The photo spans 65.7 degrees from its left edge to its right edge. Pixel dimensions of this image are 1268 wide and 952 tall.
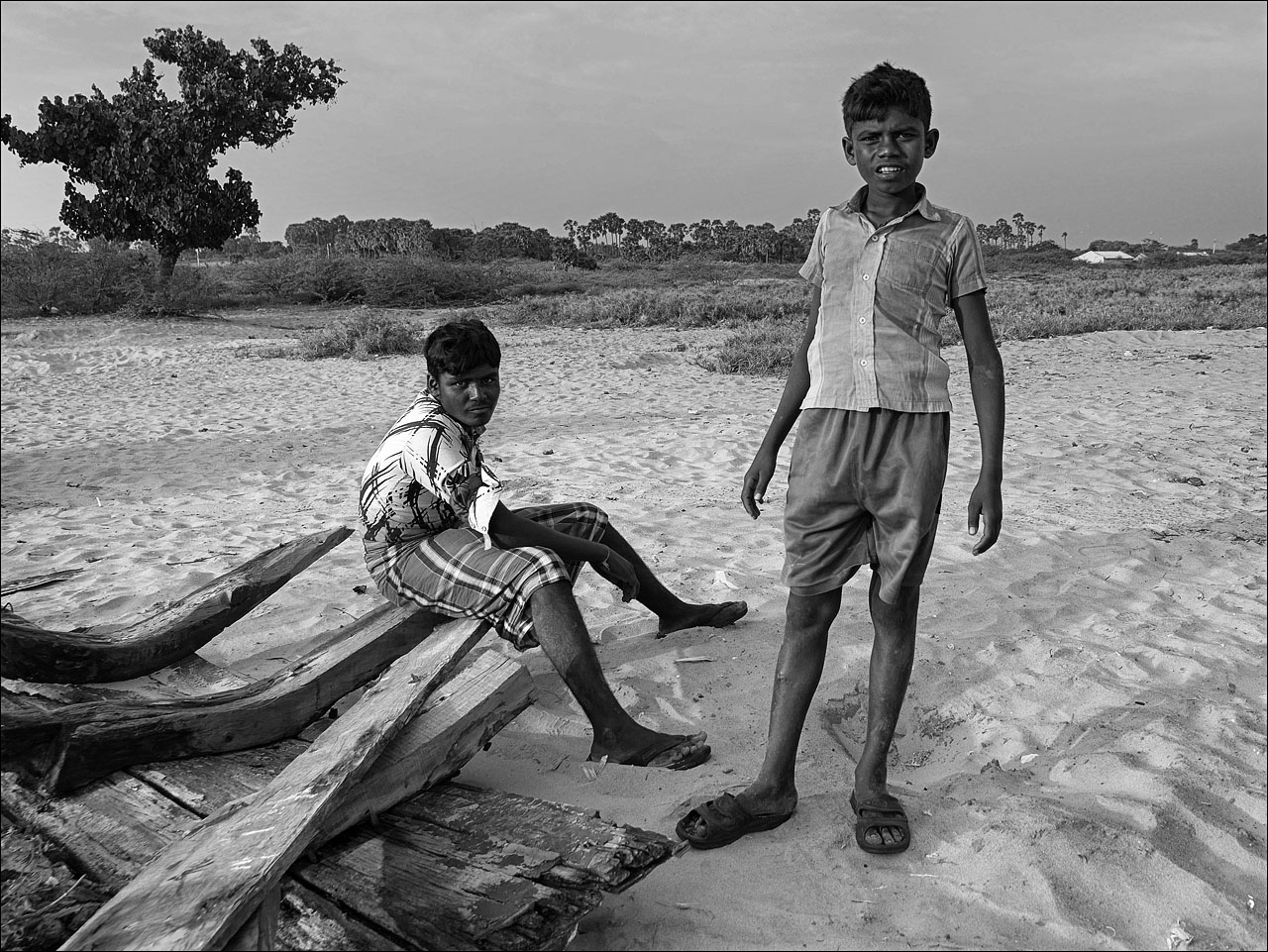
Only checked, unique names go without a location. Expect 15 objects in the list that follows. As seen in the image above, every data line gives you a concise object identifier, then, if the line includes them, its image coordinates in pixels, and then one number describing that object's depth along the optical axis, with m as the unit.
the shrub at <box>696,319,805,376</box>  11.95
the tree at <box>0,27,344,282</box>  20.64
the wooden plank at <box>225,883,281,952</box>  1.76
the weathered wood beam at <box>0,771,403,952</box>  1.94
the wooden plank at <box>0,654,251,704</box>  2.80
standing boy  2.38
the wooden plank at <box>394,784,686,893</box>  2.05
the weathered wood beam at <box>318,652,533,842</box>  2.31
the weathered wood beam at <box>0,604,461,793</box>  2.42
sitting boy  2.95
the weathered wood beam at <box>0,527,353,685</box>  2.81
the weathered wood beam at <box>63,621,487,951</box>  1.70
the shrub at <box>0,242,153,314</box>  18.78
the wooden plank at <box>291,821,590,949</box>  1.91
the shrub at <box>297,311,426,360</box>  13.98
